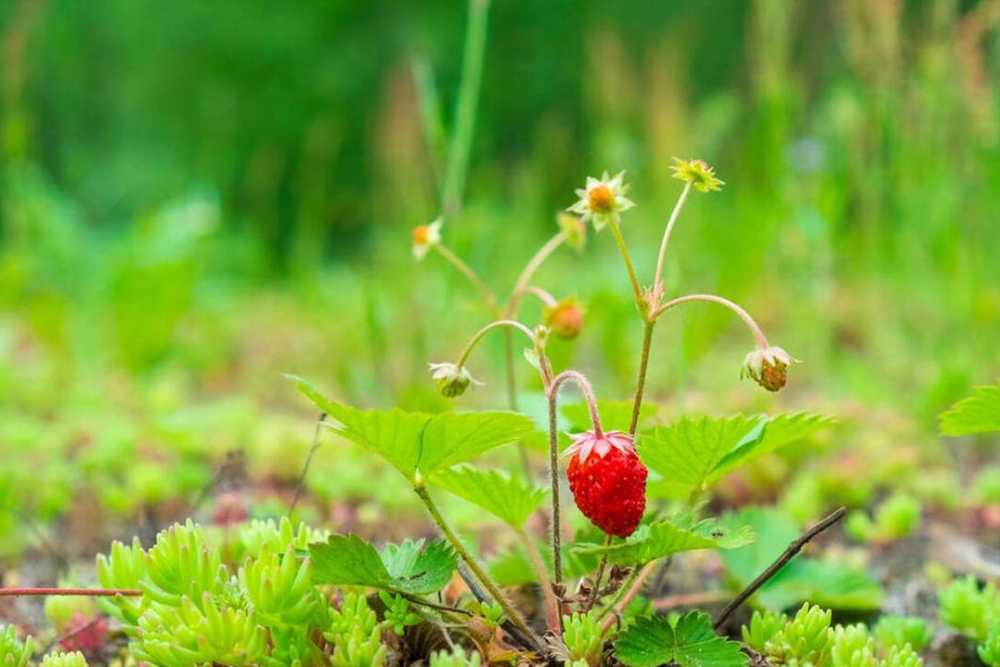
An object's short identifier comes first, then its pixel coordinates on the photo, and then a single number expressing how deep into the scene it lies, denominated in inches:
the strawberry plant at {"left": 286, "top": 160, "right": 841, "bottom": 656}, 26.2
